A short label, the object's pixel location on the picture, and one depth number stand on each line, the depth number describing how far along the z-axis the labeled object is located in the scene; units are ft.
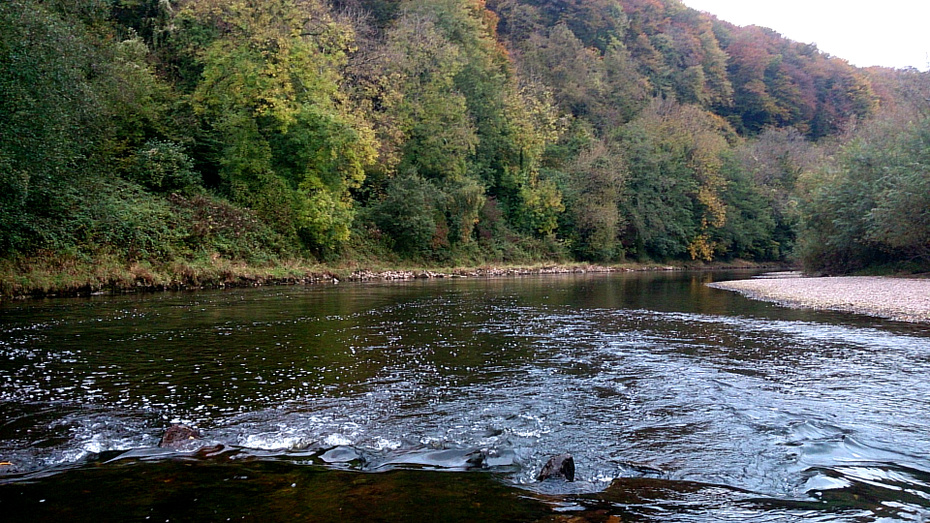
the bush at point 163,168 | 105.50
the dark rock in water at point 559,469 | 19.76
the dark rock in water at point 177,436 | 22.16
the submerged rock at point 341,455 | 21.34
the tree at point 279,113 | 117.27
